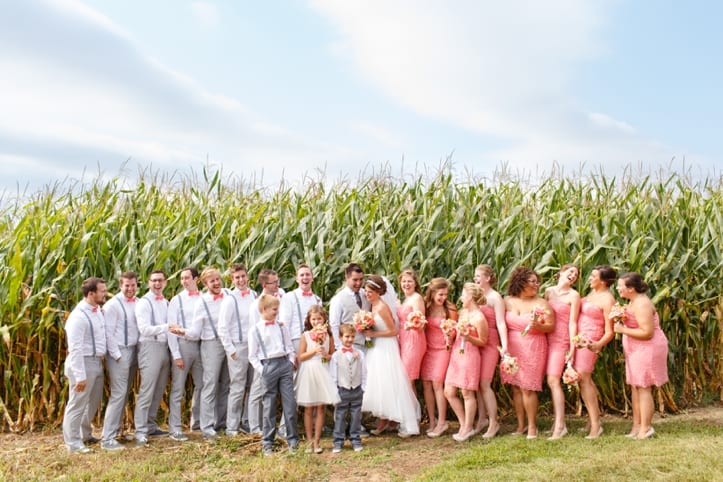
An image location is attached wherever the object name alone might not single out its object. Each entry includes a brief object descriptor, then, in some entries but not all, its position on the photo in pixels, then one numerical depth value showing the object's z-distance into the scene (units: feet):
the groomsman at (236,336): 25.63
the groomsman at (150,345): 25.84
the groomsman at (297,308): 25.31
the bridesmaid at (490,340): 24.98
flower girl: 23.68
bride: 24.84
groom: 25.25
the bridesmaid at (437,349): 25.71
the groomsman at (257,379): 24.52
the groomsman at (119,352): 25.71
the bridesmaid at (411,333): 25.34
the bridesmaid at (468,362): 24.59
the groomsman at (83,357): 24.43
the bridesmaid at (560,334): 24.47
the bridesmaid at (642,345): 23.76
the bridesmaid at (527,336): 24.40
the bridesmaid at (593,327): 24.12
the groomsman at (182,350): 26.21
